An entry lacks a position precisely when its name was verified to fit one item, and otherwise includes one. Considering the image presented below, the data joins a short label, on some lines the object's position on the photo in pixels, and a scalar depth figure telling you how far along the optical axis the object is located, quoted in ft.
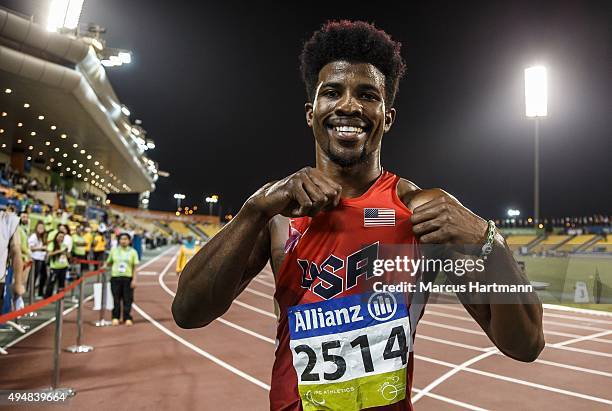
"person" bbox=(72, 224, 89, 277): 47.20
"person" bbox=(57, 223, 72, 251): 37.19
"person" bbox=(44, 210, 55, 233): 49.37
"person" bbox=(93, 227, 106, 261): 57.67
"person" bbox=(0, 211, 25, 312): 20.52
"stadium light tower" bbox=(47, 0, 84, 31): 54.60
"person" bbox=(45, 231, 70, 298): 36.04
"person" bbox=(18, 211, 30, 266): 26.04
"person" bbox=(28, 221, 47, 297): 35.60
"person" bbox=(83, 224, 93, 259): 53.16
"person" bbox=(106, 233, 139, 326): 30.78
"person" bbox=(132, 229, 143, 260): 86.09
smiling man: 4.54
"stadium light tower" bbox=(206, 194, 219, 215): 290.56
